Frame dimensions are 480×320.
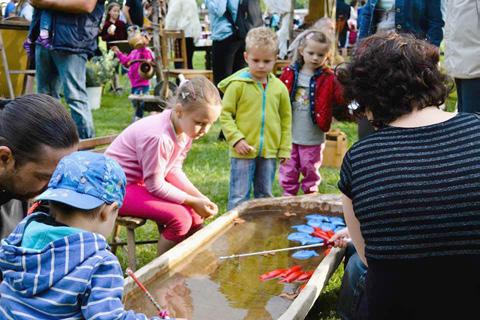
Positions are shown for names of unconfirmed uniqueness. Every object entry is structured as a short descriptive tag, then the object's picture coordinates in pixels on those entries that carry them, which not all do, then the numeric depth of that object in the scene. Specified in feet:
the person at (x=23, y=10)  31.56
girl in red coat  16.06
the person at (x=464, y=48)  13.87
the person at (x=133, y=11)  38.58
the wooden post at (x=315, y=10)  31.73
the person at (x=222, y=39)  23.48
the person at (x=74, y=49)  15.85
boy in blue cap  5.68
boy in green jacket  14.89
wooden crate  21.02
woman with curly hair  6.75
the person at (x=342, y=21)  47.09
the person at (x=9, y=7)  41.02
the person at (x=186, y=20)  36.46
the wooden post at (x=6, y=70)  22.45
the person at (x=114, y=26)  41.65
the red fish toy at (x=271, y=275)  11.02
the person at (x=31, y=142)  7.52
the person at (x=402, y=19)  16.55
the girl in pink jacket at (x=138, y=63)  31.01
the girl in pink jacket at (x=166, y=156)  11.48
